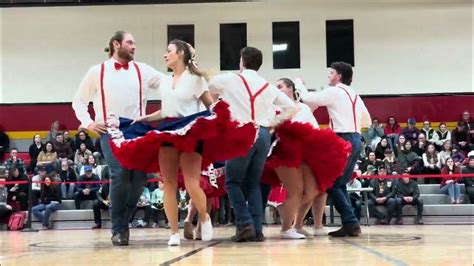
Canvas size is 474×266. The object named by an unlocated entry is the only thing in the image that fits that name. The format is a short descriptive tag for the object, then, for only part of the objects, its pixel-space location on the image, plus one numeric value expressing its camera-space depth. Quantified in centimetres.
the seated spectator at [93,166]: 1548
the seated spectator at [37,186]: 1435
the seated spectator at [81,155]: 1625
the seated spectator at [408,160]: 1553
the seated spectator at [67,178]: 1482
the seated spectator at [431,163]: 1560
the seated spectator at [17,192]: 1435
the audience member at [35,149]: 1691
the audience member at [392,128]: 1881
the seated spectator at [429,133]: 1791
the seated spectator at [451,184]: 1430
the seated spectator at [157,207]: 1369
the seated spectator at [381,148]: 1615
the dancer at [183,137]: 557
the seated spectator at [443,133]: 1816
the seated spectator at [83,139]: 1759
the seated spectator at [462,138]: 1759
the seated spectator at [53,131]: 1845
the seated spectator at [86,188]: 1448
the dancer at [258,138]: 609
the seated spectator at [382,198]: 1350
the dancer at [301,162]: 659
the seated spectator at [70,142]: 1767
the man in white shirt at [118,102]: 593
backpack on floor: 1344
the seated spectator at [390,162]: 1480
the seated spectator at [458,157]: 1586
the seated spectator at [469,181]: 1422
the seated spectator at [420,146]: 1683
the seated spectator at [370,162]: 1484
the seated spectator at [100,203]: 1363
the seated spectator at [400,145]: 1650
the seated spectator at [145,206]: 1341
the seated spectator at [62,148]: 1733
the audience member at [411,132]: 1770
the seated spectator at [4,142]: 1908
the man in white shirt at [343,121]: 711
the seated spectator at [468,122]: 1808
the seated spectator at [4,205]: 1387
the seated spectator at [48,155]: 1646
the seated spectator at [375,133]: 1794
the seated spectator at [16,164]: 1494
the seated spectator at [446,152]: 1630
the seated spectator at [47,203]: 1379
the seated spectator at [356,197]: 1327
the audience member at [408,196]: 1348
